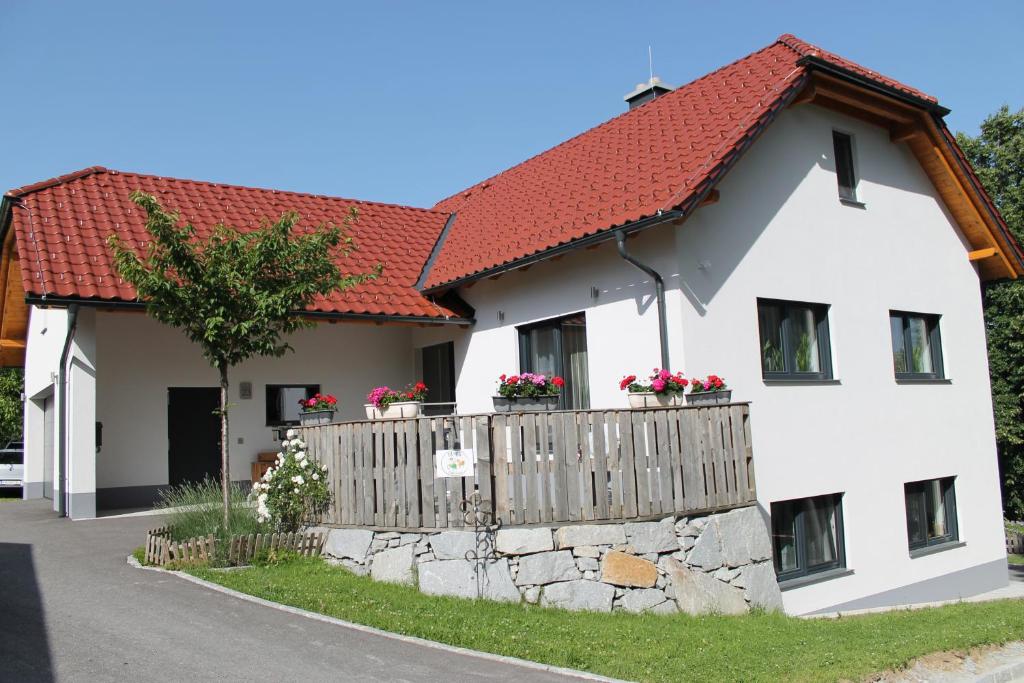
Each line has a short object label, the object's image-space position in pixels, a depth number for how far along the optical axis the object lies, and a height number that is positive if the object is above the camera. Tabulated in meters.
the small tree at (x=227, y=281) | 9.83 +1.78
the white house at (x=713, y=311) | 11.60 +1.67
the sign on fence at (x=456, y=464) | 9.18 -0.47
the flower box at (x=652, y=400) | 10.30 +0.14
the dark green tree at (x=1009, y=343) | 24.12 +1.50
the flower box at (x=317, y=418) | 11.52 +0.11
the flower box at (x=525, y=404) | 9.73 +0.15
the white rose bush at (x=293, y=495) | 10.51 -0.83
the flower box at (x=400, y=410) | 11.89 +0.18
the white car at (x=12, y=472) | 24.00 -0.88
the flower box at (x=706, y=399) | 10.17 +0.12
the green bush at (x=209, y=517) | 10.21 -1.05
